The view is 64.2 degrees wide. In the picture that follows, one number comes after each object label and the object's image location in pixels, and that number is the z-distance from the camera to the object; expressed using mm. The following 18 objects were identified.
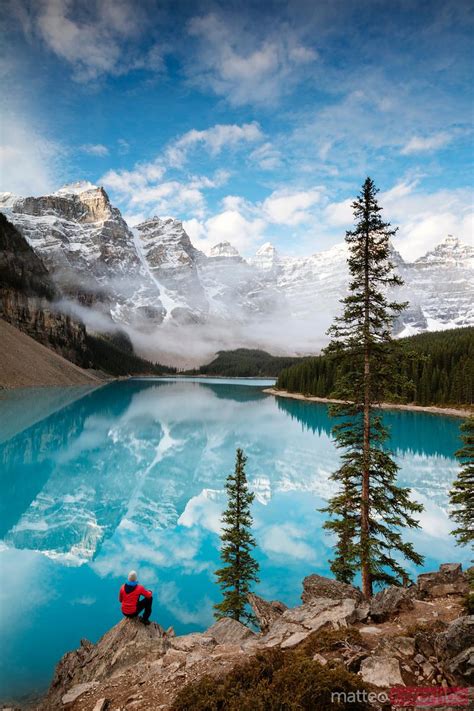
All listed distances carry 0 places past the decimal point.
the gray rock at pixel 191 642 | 9086
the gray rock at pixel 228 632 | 9570
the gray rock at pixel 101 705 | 6925
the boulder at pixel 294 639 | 7582
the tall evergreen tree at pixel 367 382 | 12875
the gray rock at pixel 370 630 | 7926
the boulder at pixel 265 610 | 10461
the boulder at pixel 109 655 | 8922
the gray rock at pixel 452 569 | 11620
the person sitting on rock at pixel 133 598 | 10133
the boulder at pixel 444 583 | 10469
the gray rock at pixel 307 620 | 8047
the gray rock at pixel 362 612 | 8750
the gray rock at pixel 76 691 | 7910
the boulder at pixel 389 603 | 8898
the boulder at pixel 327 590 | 11395
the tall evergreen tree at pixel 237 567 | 13953
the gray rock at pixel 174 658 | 8097
